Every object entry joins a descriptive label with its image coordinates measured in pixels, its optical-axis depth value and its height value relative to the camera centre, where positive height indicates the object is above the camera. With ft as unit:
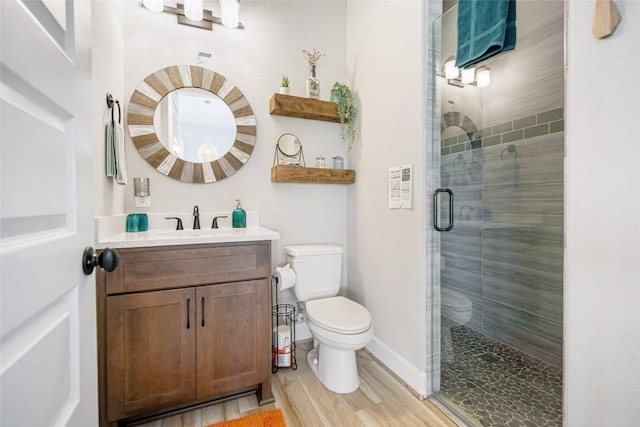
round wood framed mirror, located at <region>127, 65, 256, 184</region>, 6.38 +2.01
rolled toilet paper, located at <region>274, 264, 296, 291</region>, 6.53 -1.49
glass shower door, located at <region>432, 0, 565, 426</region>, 4.78 -0.35
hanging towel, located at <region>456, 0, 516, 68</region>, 4.36 +2.81
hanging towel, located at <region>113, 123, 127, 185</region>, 5.09 +1.04
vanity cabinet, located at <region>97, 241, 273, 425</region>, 4.40 -1.89
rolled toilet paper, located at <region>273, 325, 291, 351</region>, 6.39 -2.80
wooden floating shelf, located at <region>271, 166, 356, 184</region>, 7.08 +0.89
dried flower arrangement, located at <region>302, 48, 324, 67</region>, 7.56 +3.99
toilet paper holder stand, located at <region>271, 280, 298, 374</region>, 6.36 -3.02
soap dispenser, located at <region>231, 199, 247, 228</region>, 6.87 -0.17
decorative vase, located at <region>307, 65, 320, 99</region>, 7.48 +3.20
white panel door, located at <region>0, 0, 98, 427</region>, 1.40 -0.02
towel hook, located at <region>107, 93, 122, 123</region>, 5.12 +1.94
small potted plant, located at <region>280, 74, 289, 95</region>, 7.19 +3.03
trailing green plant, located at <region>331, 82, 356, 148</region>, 7.57 +2.77
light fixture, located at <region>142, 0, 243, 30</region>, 6.18 +4.39
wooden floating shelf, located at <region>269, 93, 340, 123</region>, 7.03 +2.55
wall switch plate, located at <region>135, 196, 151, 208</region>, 6.32 +0.20
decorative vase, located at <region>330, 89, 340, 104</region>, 7.61 +2.99
